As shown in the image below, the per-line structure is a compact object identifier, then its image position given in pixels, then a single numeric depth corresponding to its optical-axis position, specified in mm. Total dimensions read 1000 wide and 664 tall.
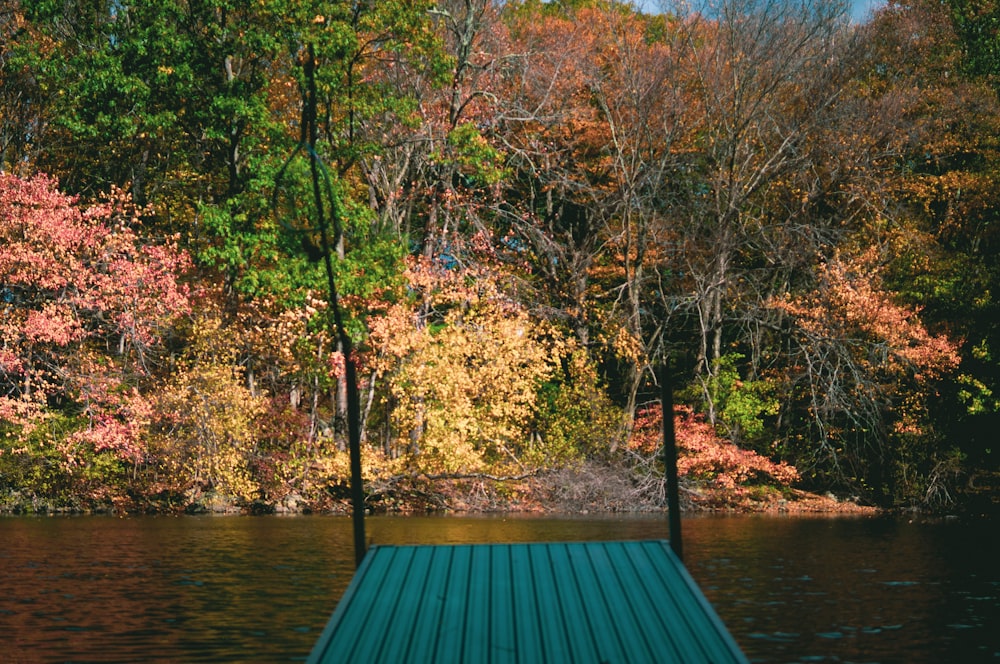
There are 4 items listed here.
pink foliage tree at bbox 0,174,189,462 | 34719
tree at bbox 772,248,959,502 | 40719
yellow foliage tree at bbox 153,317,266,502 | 36156
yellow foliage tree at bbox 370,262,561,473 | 37500
